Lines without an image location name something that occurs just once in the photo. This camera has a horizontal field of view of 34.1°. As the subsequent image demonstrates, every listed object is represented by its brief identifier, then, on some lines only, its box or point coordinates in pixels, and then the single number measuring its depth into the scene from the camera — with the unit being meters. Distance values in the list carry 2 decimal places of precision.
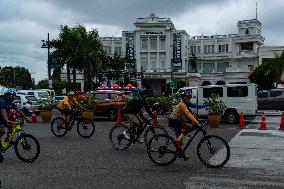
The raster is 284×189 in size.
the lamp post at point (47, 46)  46.86
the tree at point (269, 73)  70.12
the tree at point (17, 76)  115.32
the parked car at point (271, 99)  32.91
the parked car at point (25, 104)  31.88
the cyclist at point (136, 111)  12.70
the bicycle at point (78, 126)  16.44
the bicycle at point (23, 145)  10.80
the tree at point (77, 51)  53.69
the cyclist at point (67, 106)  17.02
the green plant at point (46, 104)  25.09
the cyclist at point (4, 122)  10.73
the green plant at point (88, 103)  25.50
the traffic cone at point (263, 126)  20.45
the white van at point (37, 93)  35.90
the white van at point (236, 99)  24.06
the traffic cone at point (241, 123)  21.45
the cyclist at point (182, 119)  10.32
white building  88.94
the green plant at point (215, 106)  21.92
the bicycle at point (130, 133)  12.98
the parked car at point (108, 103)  26.55
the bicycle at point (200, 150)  10.14
